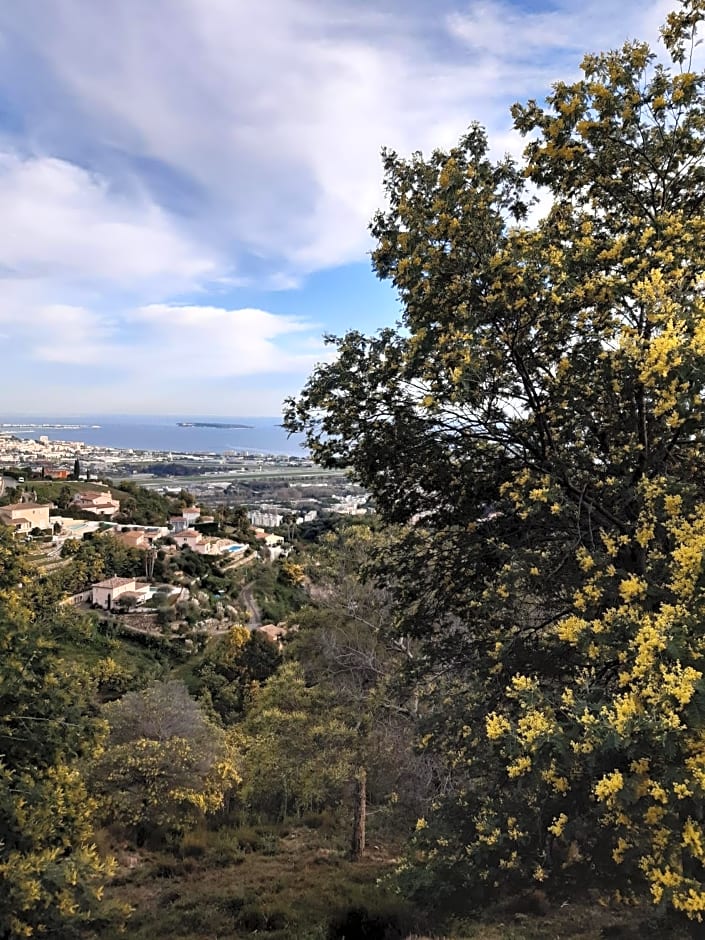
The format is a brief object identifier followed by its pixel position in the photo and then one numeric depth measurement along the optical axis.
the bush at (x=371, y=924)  6.83
